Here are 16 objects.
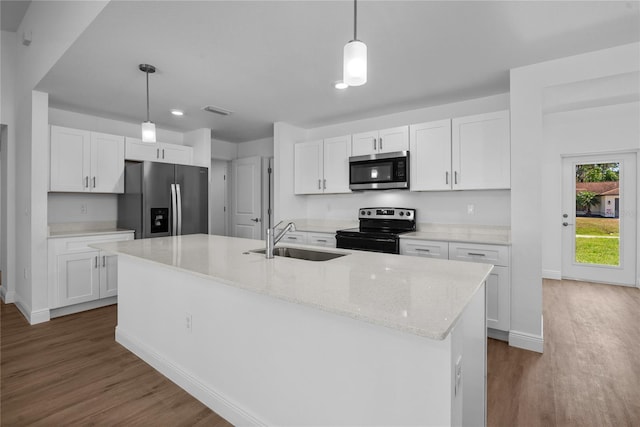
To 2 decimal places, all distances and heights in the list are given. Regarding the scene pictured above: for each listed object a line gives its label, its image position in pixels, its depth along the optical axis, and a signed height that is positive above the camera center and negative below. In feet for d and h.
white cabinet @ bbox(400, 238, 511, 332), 9.51 -1.79
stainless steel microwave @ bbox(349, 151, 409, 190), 12.35 +1.69
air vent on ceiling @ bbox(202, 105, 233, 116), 12.79 +4.20
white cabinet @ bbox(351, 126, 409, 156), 12.57 +2.92
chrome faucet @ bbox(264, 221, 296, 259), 6.86 -0.63
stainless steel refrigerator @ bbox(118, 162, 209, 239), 13.03 +0.55
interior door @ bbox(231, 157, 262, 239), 18.30 +0.91
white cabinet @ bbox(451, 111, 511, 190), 10.39 +2.08
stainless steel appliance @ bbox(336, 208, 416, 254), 11.54 -0.68
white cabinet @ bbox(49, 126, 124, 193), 11.92 +2.02
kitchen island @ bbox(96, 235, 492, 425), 3.79 -1.90
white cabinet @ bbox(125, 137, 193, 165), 13.96 +2.80
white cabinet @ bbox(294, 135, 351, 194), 14.20 +2.19
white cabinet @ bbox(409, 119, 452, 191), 11.60 +2.15
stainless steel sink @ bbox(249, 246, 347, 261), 7.79 -1.01
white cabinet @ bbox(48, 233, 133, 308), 11.44 -2.18
